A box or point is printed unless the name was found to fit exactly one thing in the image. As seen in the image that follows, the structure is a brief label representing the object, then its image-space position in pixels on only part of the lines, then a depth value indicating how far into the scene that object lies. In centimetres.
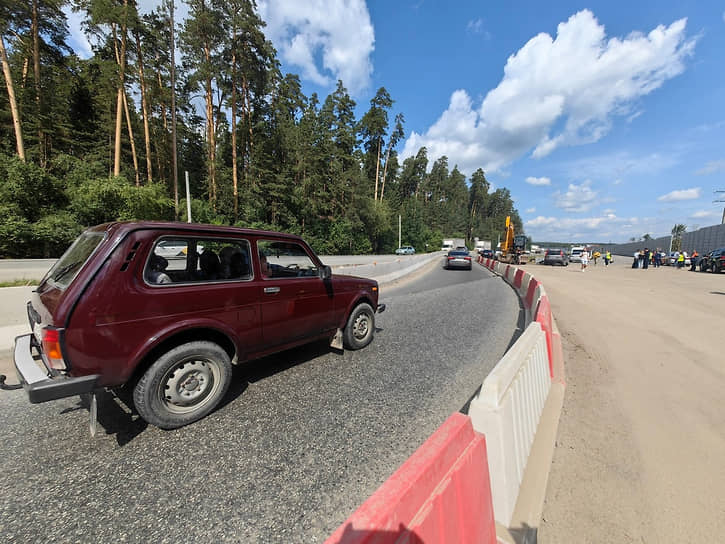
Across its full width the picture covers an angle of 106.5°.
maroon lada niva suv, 218
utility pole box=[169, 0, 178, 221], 1767
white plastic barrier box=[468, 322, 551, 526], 176
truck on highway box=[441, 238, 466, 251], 5166
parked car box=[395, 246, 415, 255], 4444
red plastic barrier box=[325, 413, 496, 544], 98
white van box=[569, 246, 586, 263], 3545
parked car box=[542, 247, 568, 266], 2700
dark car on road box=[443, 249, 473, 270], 1955
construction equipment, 2791
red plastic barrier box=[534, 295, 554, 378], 372
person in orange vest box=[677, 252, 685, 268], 2392
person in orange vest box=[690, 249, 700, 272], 2098
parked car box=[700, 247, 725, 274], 1798
